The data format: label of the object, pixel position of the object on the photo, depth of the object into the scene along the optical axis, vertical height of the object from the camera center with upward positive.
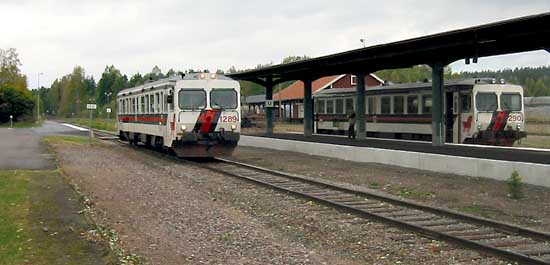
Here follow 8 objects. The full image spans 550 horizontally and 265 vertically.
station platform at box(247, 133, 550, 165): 17.92 -1.29
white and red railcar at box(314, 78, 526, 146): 25.77 -0.02
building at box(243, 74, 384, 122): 68.62 +1.77
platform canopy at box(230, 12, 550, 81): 17.12 +2.07
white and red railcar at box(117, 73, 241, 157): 21.12 -0.02
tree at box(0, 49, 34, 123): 70.69 +2.68
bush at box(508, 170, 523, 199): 12.70 -1.55
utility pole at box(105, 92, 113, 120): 121.22 +3.76
